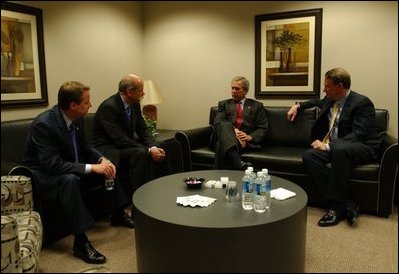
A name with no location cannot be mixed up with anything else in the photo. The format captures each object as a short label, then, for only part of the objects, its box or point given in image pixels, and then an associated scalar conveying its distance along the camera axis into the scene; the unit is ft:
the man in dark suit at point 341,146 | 8.73
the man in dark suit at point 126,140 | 9.11
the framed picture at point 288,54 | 11.29
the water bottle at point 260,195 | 5.93
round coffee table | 5.12
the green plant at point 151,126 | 11.43
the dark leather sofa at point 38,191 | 7.16
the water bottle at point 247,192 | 6.09
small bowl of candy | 7.15
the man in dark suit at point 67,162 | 6.95
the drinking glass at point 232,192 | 6.53
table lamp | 12.59
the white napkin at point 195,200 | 6.19
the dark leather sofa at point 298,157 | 8.78
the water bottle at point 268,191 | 6.12
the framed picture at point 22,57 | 9.26
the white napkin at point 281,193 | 6.45
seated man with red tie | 10.29
